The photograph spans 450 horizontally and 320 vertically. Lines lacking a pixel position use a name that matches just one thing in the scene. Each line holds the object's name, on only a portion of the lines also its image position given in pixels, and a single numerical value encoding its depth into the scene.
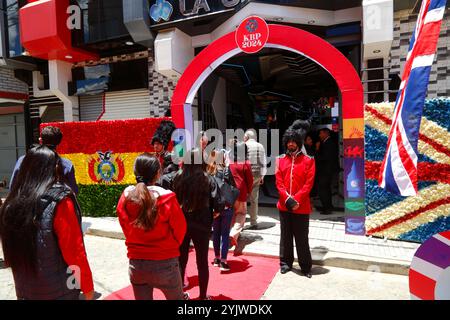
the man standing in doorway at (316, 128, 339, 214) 6.90
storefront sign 6.69
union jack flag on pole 2.13
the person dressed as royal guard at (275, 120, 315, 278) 3.94
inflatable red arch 5.02
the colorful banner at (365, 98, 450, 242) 4.51
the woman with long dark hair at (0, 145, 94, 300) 1.92
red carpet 3.58
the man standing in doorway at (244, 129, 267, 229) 5.91
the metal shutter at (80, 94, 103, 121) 9.84
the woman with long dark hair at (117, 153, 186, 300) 2.24
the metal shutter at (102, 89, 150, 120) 9.10
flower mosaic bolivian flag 6.71
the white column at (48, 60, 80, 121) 9.73
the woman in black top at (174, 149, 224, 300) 3.16
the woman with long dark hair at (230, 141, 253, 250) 5.02
